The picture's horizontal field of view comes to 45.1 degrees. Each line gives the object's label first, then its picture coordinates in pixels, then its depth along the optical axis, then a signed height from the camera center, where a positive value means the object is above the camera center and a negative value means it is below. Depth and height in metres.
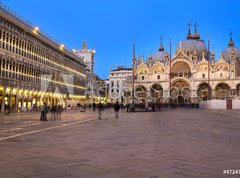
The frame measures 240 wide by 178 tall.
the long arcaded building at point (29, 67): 38.91 +5.99
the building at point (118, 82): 106.64 +8.08
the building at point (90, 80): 89.69 +7.21
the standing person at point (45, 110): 20.97 -0.57
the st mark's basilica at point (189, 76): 85.88 +8.37
